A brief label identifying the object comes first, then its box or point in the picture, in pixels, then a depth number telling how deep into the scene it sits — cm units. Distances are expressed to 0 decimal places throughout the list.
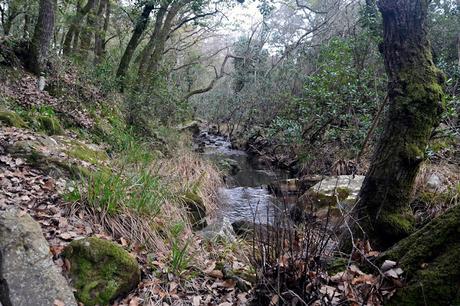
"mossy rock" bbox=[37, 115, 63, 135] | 614
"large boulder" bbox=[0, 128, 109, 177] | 428
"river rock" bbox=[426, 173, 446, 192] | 597
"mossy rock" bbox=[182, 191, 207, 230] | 568
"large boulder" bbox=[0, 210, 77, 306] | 233
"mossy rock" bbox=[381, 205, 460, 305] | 196
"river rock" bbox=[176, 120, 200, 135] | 1707
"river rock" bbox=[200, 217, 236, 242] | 478
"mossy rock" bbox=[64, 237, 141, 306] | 275
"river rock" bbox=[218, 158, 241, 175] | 1103
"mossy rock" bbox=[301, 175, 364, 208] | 665
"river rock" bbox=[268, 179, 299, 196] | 833
